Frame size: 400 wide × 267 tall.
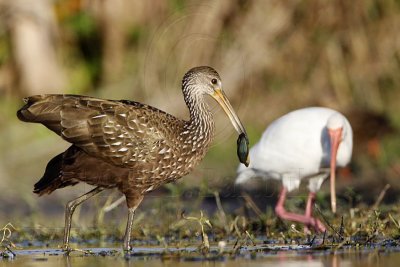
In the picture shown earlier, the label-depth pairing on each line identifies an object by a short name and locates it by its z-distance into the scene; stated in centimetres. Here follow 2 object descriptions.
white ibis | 2387
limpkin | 1872
